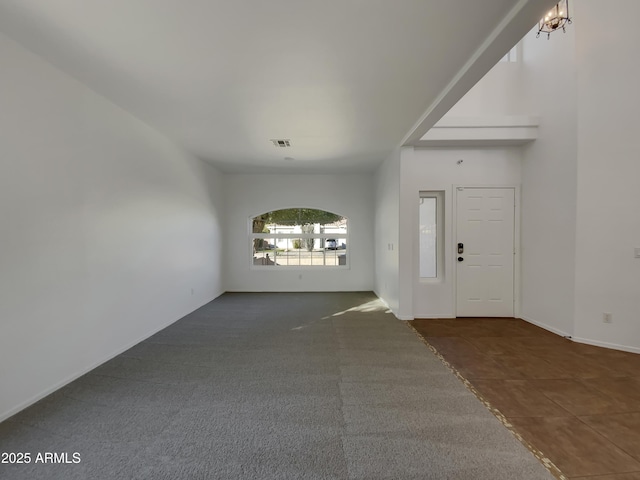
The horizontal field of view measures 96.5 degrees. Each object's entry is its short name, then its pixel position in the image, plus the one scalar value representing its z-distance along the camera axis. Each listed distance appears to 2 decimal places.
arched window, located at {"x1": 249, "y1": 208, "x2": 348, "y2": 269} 6.48
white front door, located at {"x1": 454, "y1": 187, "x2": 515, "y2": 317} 4.29
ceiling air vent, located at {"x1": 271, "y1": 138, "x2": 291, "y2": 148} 4.00
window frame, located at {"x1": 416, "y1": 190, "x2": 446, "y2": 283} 4.37
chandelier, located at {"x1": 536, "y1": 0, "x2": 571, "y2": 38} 2.97
